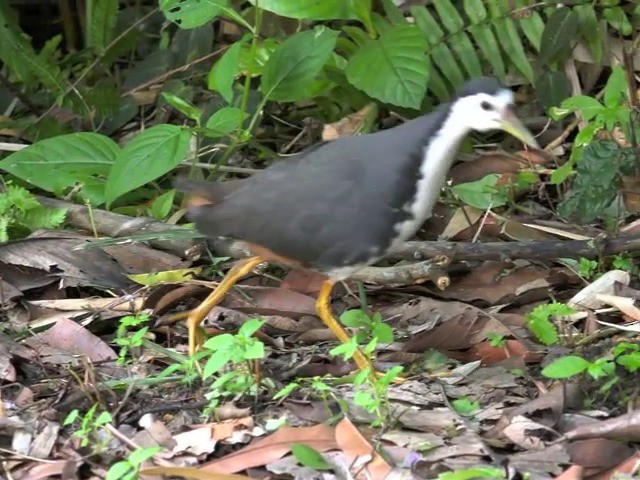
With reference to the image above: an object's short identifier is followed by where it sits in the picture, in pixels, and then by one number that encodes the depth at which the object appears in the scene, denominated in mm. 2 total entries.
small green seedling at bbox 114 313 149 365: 5930
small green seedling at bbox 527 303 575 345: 5949
